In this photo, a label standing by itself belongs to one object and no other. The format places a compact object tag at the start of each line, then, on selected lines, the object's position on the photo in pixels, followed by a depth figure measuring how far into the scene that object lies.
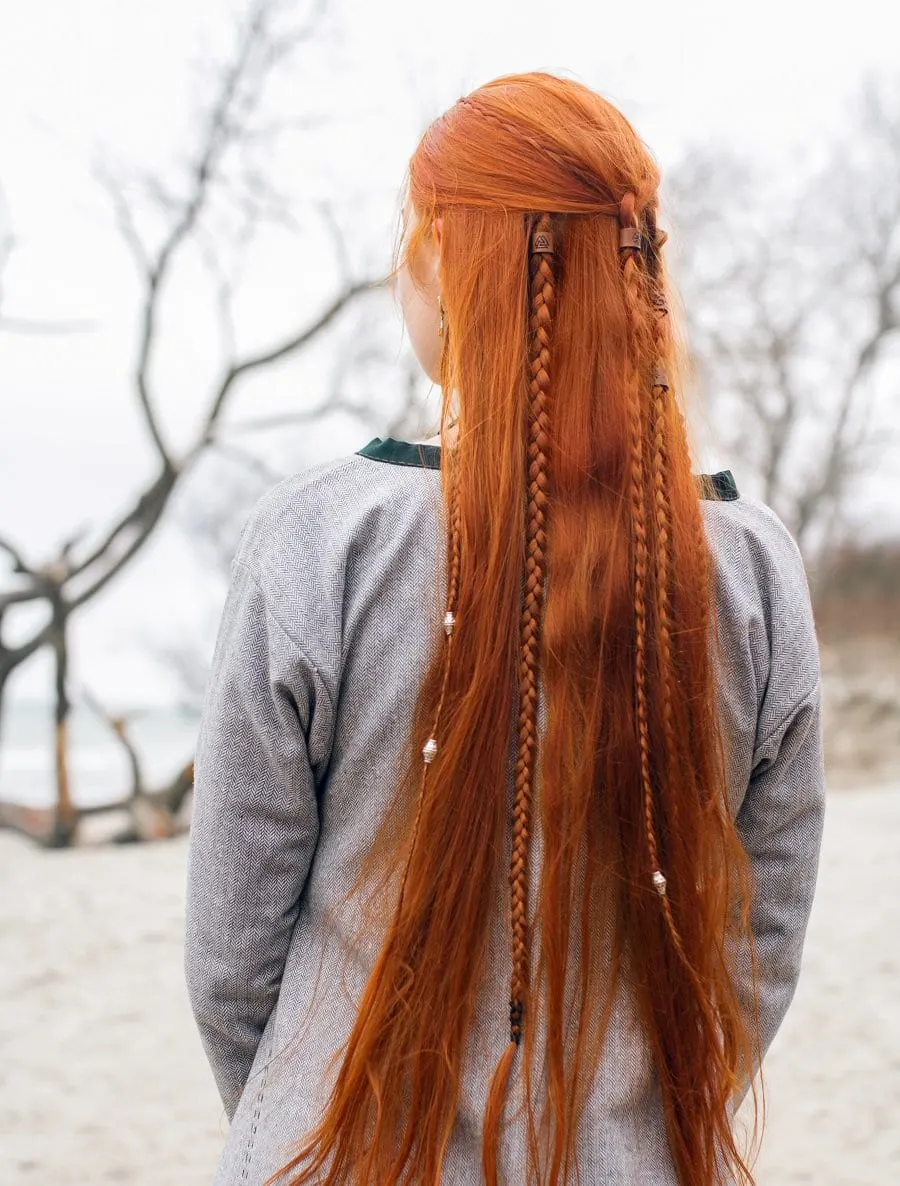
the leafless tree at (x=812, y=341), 11.74
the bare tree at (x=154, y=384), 6.49
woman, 0.81
